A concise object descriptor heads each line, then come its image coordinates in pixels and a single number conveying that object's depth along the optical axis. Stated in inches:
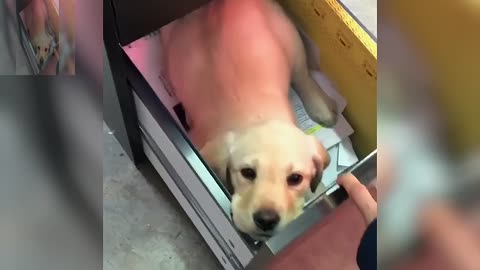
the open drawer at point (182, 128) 35.8
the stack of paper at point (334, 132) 40.9
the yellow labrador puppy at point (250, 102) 35.1
